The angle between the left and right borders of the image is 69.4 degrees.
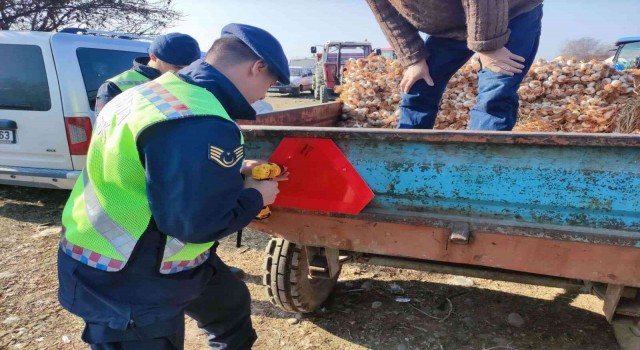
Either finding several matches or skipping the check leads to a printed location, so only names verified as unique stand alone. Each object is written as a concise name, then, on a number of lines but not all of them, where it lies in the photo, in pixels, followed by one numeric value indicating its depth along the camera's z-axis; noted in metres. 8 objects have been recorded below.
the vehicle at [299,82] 24.42
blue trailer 1.69
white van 4.62
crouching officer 1.28
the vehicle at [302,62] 29.42
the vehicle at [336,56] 18.88
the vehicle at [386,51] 21.75
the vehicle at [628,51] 11.64
